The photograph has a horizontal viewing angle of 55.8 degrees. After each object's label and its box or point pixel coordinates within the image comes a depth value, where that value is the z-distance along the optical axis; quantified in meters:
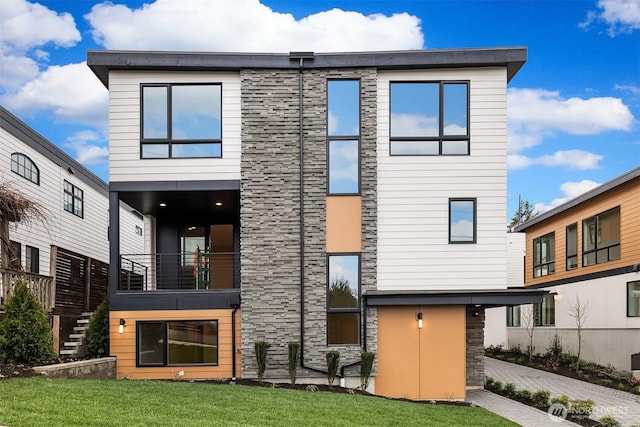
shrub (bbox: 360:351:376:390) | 13.25
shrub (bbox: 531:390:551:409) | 12.88
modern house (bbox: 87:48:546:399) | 13.74
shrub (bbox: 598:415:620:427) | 10.35
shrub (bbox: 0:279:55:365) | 10.84
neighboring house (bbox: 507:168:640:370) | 17.20
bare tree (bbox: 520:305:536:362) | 24.10
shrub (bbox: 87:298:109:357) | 14.01
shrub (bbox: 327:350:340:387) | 13.29
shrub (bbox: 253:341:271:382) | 13.31
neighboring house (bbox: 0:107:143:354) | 14.09
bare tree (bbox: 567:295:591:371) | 19.69
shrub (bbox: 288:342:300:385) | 13.28
